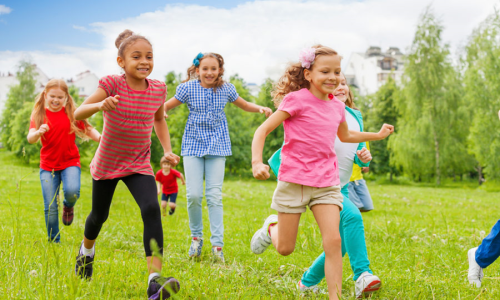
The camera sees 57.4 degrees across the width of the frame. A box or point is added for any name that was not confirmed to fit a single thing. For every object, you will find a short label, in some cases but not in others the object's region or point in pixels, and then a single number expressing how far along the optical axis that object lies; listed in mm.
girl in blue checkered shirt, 5117
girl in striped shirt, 3375
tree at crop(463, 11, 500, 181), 27484
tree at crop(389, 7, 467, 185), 33375
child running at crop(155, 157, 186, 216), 10141
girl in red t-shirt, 5445
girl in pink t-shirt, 3203
